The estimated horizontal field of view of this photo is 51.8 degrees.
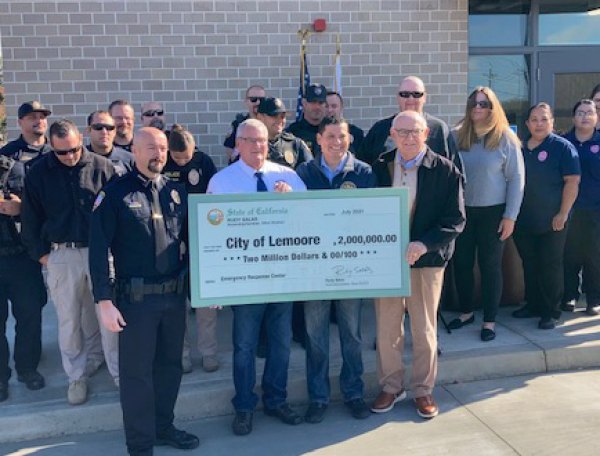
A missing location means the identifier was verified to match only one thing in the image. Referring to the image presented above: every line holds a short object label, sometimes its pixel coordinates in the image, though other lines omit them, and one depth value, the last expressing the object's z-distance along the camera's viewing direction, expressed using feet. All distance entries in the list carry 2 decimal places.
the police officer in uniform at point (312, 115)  19.53
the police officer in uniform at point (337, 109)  19.91
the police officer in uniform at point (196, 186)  15.99
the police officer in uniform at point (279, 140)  15.87
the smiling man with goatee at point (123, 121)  17.11
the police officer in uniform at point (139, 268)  11.67
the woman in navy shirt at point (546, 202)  18.06
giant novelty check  12.92
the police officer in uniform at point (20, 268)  15.01
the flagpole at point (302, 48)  24.20
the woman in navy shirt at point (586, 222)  19.31
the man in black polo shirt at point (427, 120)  15.80
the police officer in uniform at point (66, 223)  14.05
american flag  23.59
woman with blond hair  16.89
